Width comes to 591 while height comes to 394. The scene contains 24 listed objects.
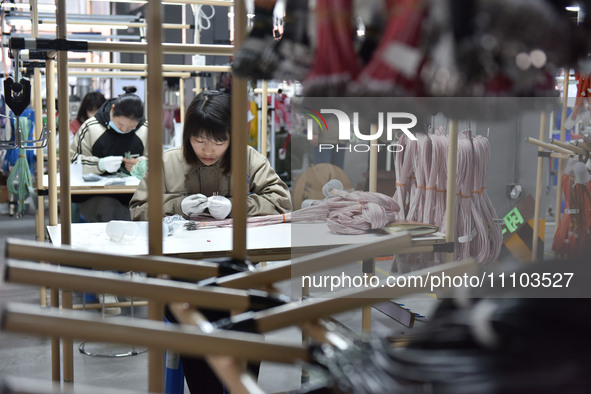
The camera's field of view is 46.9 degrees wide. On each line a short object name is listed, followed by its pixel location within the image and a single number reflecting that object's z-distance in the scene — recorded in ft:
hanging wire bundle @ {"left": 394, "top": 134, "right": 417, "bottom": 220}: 12.76
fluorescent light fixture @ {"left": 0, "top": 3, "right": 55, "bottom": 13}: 17.59
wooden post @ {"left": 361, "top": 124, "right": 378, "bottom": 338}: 12.67
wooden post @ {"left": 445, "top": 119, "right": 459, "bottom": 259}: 11.76
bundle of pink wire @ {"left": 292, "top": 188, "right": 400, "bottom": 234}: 11.02
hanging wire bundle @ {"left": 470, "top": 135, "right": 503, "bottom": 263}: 12.89
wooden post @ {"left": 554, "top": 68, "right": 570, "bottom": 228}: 16.06
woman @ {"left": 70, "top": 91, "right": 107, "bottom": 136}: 21.57
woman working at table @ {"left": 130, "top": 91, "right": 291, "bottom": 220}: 11.54
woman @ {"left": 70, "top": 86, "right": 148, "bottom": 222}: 17.72
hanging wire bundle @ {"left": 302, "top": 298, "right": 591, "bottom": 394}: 2.56
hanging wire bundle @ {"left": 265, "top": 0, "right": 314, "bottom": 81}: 3.33
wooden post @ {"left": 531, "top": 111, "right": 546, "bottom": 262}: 16.13
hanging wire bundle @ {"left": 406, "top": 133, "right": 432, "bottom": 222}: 12.48
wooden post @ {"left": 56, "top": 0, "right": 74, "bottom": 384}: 6.97
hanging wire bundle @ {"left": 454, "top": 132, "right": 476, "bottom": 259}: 12.68
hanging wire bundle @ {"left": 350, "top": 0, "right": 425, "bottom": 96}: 2.71
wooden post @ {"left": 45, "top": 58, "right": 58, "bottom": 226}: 10.92
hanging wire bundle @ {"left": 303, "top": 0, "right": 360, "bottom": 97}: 3.04
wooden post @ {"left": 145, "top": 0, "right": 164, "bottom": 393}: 4.60
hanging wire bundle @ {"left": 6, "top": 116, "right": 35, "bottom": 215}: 20.27
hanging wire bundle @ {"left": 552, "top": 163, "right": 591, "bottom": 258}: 16.16
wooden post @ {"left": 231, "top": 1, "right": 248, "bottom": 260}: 5.19
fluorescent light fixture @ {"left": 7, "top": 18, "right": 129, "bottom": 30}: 18.37
